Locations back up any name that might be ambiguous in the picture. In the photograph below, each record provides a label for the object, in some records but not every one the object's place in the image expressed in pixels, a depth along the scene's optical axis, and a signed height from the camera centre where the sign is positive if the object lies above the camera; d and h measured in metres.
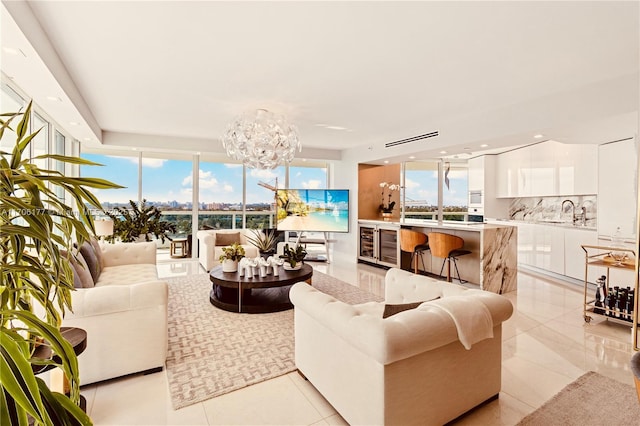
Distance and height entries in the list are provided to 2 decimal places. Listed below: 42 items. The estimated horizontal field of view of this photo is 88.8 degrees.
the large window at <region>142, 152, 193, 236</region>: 6.90 +0.49
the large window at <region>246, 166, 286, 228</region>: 7.67 +0.36
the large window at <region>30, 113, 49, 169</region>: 3.82 +0.86
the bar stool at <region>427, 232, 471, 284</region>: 4.74 -0.49
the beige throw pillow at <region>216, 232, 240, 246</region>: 6.16 -0.54
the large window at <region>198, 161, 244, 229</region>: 7.23 +0.34
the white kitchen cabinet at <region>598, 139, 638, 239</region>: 4.28 +0.37
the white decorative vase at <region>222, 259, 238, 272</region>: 4.03 -0.68
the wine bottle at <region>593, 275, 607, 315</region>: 3.50 -0.91
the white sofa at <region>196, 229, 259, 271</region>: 5.79 -0.66
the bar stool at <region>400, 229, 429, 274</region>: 5.29 -0.47
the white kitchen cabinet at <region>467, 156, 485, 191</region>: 7.54 +0.94
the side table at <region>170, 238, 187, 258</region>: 7.11 -0.80
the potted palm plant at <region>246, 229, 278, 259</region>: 4.71 -0.51
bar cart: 3.29 -0.98
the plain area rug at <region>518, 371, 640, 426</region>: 1.92 -1.21
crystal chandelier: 4.09 +0.93
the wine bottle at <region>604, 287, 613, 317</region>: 3.43 -0.94
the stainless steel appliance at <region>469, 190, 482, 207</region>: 7.56 +0.34
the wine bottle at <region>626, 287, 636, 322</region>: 3.29 -0.93
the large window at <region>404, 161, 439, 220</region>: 7.84 +0.54
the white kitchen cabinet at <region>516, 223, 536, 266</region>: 6.00 -0.56
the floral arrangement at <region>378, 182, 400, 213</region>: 7.49 +0.30
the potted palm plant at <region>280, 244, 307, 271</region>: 4.21 -0.60
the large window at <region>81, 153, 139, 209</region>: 6.55 +0.69
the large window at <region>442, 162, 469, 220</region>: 8.08 +0.57
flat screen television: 7.24 +0.02
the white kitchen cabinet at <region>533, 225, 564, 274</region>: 5.36 -0.58
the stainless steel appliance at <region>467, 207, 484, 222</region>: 7.48 -0.03
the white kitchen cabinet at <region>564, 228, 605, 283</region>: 4.94 -0.55
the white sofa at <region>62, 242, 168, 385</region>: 2.21 -0.84
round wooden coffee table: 3.70 -1.07
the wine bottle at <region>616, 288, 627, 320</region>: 3.35 -0.93
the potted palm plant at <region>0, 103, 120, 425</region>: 0.65 -0.22
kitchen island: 4.64 -0.61
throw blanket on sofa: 1.72 -0.57
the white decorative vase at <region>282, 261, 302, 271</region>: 4.27 -0.75
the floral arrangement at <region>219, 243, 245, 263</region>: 4.04 -0.54
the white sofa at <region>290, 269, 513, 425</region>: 1.59 -0.80
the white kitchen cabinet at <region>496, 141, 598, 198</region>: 5.39 +0.82
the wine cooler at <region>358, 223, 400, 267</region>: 6.22 -0.66
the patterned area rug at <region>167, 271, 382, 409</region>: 2.31 -1.21
